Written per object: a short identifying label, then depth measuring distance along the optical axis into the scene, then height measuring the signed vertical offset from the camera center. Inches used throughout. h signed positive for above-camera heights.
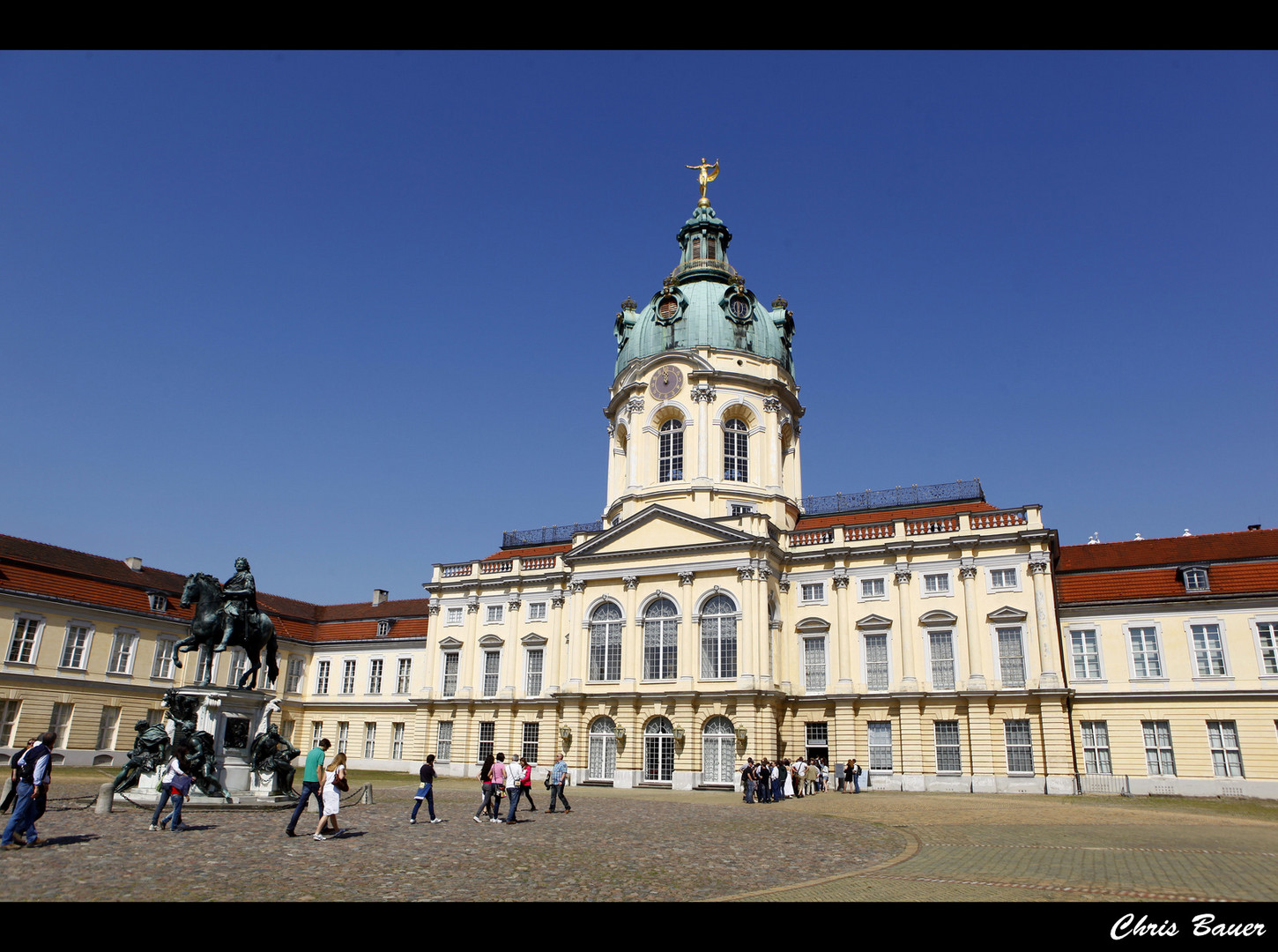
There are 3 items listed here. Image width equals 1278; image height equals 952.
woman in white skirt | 665.6 -48.5
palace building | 1537.9 +206.7
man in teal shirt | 662.5 -36.9
